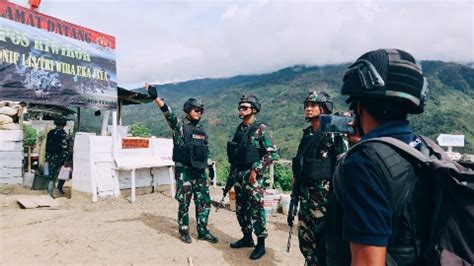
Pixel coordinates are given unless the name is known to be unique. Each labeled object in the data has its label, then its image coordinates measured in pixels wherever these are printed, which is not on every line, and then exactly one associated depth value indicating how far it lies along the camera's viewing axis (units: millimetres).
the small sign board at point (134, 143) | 9586
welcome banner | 8117
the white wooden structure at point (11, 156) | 9820
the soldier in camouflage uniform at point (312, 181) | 3973
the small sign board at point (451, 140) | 8914
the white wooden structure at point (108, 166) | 8761
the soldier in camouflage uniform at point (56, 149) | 9508
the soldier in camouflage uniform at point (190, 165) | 5873
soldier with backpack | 1288
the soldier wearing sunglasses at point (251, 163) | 5426
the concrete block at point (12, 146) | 9883
